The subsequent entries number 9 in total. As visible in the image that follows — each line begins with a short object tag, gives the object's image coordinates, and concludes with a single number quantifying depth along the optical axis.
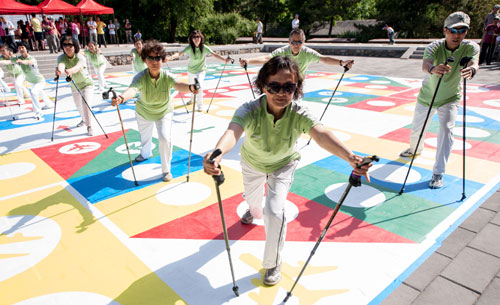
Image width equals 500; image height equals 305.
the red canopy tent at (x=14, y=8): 19.70
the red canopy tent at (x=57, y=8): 20.72
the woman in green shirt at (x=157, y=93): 4.95
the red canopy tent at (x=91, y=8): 22.19
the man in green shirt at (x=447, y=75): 4.57
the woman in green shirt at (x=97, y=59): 11.40
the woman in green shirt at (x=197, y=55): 8.80
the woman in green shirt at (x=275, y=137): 2.76
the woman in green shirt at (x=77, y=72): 7.08
